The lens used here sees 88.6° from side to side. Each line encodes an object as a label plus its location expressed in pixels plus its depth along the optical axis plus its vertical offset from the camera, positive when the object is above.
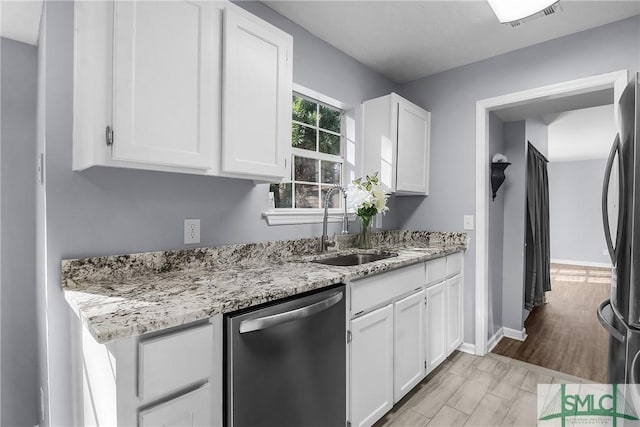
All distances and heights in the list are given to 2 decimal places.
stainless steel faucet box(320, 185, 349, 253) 2.25 -0.09
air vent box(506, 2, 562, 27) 1.80 +1.13
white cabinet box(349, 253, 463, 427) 1.65 -0.72
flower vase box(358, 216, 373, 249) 2.45 -0.16
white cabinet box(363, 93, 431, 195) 2.67 +0.60
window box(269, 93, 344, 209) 2.36 +0.44
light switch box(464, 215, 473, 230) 2.83 -0.07
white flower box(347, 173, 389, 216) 2.32 +0.13
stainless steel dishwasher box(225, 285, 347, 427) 1.07 -0.56
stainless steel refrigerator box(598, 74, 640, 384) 1.38 -0.14
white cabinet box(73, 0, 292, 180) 1.13 +0.50
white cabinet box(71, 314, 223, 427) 0.85 -0.47
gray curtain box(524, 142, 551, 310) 3.79 -0.24
